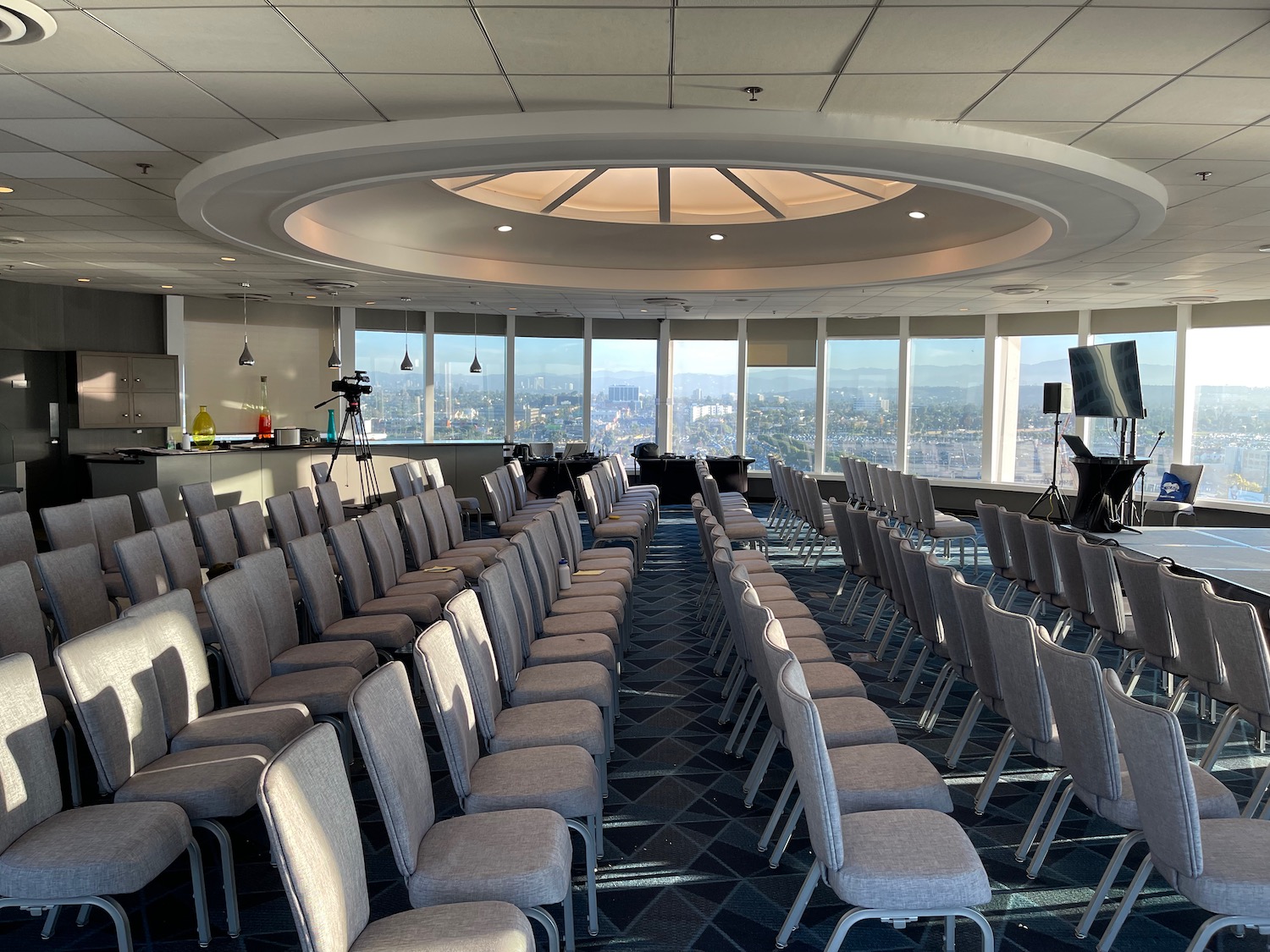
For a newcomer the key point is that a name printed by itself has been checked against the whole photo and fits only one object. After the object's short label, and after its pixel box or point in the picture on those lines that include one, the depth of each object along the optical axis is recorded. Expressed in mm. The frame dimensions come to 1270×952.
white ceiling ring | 4902
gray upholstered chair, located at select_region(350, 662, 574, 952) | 2332
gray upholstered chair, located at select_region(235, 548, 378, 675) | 4133
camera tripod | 11867
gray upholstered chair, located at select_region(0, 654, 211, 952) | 2357
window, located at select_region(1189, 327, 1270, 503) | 12445
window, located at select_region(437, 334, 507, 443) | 15367
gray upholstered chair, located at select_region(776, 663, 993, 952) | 2359
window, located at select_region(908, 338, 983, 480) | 14938
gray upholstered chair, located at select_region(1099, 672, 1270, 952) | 2379
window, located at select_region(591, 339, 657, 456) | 16094
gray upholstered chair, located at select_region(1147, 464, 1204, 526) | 11523
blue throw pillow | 12016
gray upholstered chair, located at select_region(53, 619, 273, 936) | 2809
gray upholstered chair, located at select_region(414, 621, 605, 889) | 2795
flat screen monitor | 9711
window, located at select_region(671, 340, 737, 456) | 16172
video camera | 10234
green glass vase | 11141
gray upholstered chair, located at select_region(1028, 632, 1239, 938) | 2820
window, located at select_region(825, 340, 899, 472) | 15562
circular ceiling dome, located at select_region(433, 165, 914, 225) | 7602
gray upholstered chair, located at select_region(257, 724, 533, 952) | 1846
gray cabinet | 11758
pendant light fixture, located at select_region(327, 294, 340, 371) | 12852
